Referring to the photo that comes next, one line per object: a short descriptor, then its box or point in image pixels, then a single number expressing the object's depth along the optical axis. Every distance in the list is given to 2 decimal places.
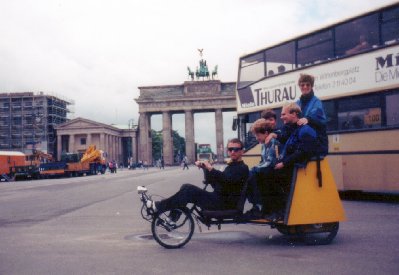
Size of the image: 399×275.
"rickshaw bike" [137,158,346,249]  6.36
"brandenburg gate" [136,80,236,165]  85.25
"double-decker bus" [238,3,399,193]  11.50
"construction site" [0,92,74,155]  97.69
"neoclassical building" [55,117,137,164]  102.88
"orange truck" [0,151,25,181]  44.50
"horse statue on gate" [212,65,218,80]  92.38
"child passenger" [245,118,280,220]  6.43
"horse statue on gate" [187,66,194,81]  90.68
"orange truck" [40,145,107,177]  45.47
